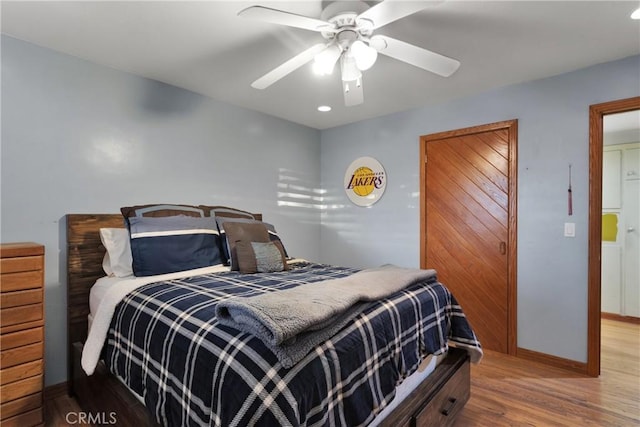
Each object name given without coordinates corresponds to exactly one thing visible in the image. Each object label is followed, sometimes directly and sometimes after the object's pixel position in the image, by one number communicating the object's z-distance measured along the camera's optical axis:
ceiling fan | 1.43
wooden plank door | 2.85
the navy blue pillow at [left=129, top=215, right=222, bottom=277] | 2.04
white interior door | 3.71
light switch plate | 2.53
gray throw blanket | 1.02
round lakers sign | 3.69
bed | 1.12
